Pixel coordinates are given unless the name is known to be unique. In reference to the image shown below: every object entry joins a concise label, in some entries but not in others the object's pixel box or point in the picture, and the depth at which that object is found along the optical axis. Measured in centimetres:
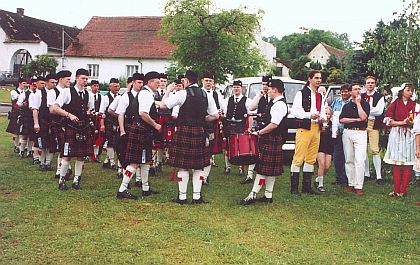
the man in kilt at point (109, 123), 1006
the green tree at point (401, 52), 986
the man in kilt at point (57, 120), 807
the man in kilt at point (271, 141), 728
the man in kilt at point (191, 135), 717
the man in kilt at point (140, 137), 745
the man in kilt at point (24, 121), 1091
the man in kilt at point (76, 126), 783
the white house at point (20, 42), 4197
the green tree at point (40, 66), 3628
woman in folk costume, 828
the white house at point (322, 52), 7215
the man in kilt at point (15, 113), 1196
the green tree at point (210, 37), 2511
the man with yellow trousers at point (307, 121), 791
